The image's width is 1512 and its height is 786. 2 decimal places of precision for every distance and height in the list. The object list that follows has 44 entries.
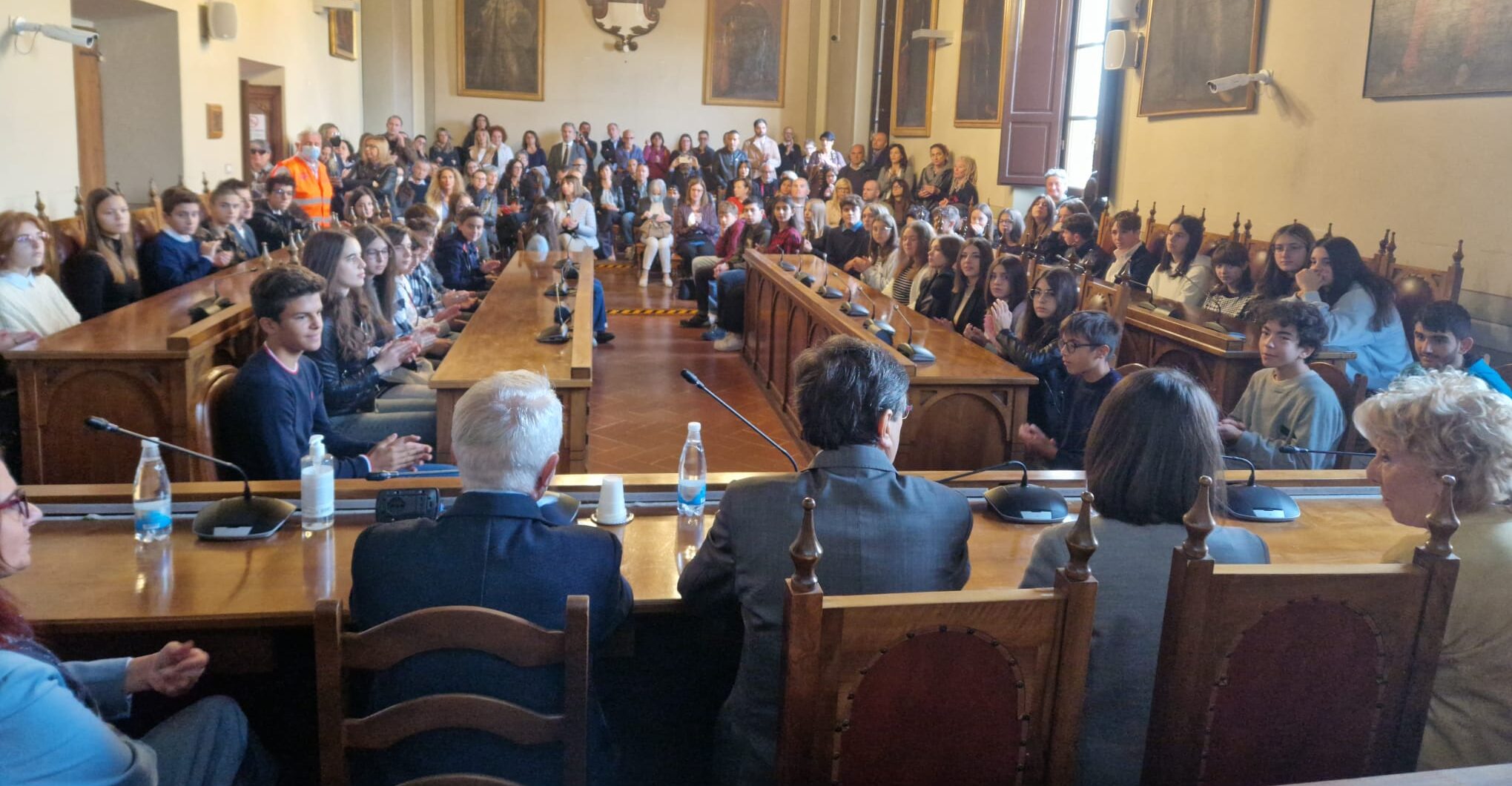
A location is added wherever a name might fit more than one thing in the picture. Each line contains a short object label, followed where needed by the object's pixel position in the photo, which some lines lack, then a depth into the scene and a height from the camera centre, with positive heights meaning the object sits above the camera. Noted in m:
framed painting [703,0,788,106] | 15.72 +1.80
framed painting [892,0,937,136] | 13.14 +1.41
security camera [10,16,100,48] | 5.85 +0.63
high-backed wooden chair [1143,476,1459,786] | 1.50 -0.62
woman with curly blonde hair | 1.65 -0.47
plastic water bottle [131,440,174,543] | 2.12 -0.65
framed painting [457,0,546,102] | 14.98 +1.63
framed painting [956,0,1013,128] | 11.27 +1.32
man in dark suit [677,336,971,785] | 1.78 -0.58
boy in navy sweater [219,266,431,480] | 2.87 -0.61
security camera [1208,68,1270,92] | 6.91 +0.76
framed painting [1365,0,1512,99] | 5.09 +0.79
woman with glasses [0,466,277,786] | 1.33 -0.75
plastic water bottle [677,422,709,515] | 2.38 -0.63
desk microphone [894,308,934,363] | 4.21 -0.61
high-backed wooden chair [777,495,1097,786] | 1.36 -0.61
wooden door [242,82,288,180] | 10.48 +0.43
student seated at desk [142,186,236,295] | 5.35 -0.45
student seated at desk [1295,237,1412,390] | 5.12 -0.46
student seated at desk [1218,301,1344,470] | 3.35 -0.59
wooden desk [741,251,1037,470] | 4.12 -0.80
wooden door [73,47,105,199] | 7.79 +0.24
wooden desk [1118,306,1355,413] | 4.52 -0.63
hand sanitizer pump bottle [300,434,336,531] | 2.20 -0.65
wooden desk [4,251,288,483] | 3.74 -0.82
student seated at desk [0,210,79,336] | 4.23 -0.50
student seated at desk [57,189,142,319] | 5.02 -0.51
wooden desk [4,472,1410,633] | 1.83 -0.73
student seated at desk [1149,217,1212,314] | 6.50 -0.40
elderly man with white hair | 1.60 -0.60
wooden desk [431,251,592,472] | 3.78 -0.68
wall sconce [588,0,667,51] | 15.36 +2.14
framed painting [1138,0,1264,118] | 7.13 +1.00
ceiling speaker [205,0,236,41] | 8.62 +1.06
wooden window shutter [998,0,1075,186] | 10.47 +0.97
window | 10.23 +0.99
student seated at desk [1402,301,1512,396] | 4.02 -0.45
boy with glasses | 3.55 -0.60
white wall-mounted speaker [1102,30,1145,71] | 8.56 +1.14
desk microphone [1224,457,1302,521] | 2.49 -0.66
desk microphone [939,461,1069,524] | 2.40 -0.66
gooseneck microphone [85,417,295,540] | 2.15 -0.69
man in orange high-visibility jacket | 9.44 -0.14
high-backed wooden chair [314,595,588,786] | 1.45 -0.65
